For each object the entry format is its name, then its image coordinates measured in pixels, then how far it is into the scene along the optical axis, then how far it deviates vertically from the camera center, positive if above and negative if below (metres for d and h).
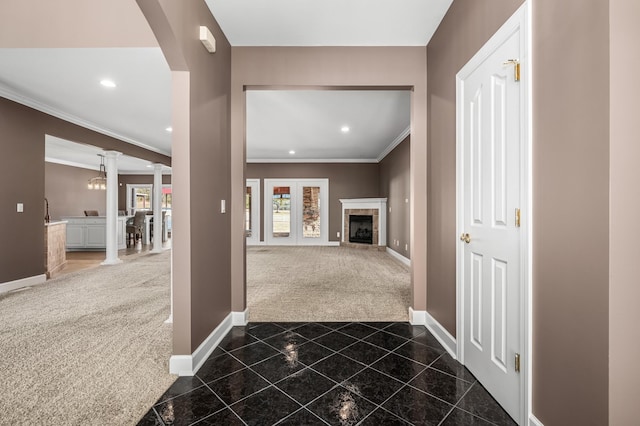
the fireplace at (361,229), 8.37 -0.50
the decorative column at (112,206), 6.00 +0.13
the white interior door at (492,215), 1.50 -0.02
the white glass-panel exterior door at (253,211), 9.23 +0.02
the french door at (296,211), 9.13 +0.02
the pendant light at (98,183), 7.67 +0.77
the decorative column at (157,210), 7.40 +0.05
